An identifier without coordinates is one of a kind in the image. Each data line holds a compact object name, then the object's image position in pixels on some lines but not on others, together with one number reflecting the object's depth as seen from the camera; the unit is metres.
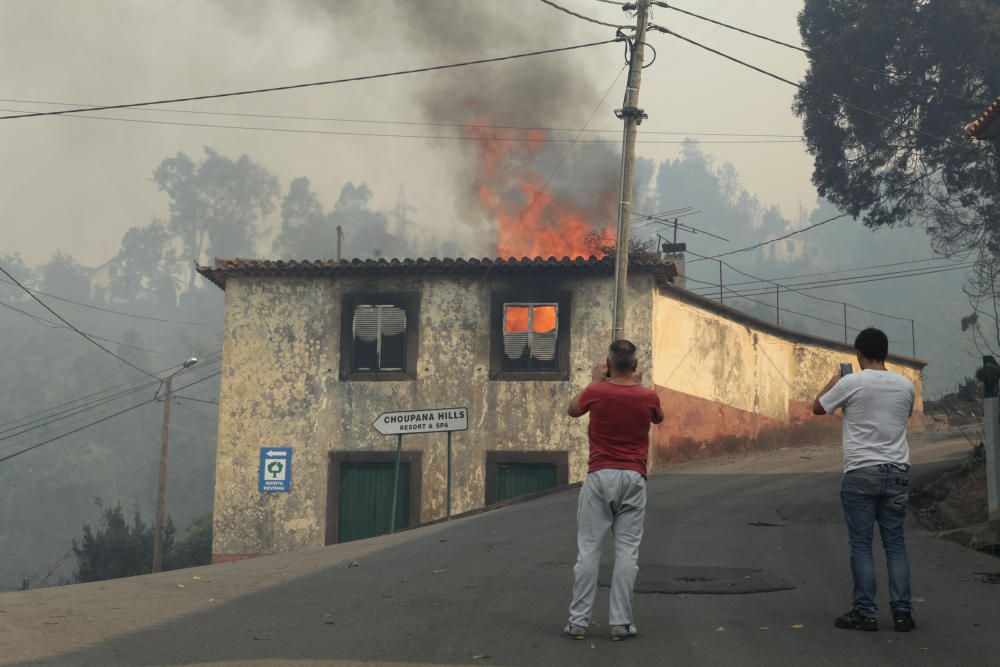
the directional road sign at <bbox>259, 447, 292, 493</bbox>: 23.38
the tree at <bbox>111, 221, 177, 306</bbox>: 123.25
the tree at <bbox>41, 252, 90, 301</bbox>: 135.50
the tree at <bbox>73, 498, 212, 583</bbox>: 36.22
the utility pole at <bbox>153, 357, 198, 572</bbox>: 31.62
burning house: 22.86
